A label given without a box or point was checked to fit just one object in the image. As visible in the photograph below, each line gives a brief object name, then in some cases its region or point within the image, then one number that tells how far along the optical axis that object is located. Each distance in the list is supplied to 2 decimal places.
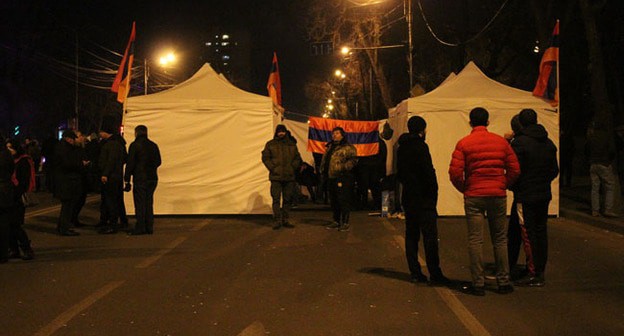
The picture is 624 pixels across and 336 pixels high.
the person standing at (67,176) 11.75
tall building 57.78
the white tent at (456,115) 14.18
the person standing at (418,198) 7.47
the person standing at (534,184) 7.44
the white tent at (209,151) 14.67
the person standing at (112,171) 11.99
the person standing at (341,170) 12.04
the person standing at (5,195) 8.91
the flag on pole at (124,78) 14.77
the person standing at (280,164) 12.48
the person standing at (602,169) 13.29
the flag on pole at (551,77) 14.07
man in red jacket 6.81
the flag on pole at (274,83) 16.45
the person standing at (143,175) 11.76
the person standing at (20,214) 9.33
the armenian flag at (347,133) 17.16
